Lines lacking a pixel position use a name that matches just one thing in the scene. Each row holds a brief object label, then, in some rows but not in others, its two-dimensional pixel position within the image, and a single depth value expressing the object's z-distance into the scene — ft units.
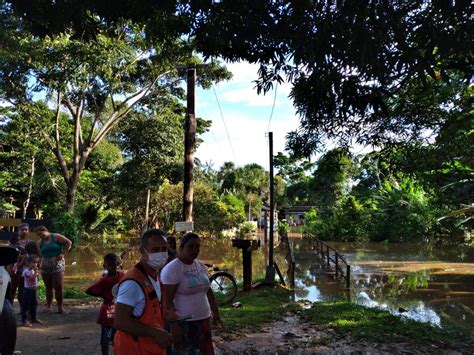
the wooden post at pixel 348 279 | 39.78
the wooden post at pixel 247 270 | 36.96
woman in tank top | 25.52
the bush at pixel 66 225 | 65.56
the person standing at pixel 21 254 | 25.05
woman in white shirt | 13.14
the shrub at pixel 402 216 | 98.60
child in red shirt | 16.01
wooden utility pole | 35.70
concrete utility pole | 40.40
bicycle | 33.27
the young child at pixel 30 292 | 23.71
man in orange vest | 8.95
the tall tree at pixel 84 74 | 49.83
